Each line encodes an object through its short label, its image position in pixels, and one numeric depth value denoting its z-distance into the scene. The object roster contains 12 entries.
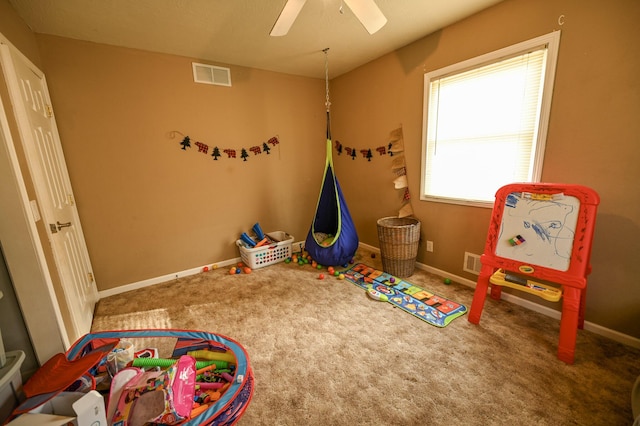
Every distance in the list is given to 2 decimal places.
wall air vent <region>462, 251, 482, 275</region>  2.40
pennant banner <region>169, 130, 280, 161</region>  2.79
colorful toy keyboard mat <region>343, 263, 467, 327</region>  2.05
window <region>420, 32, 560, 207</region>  1.91
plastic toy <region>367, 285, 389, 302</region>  2.29
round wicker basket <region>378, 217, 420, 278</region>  2.59
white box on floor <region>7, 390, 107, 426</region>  0.93
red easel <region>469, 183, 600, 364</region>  1.55
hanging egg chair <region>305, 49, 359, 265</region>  2.88
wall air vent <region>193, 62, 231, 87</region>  2.75
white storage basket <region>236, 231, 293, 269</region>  3.03
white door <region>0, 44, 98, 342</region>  1.51
